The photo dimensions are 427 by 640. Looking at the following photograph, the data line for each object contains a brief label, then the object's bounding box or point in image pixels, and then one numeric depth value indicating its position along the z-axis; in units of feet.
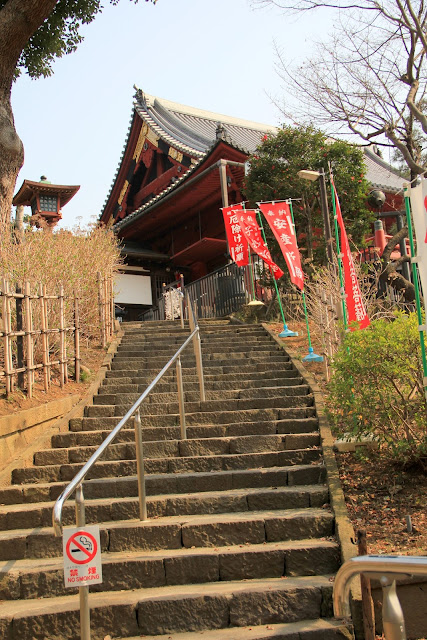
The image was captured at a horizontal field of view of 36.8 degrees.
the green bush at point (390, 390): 19.04
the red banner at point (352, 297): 25.41
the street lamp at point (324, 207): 33.81
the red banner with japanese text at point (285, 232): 37.93
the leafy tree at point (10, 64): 30.12
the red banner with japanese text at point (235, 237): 45.68
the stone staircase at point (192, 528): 14.19
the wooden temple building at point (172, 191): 58.18
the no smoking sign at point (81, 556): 11.66
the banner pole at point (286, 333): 40.40
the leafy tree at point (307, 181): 48.65
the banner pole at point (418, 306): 17.42
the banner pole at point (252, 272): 49.21
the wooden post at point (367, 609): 12.32
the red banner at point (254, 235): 44.57
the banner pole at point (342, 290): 27.12
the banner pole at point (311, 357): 34.27
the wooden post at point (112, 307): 43.16
